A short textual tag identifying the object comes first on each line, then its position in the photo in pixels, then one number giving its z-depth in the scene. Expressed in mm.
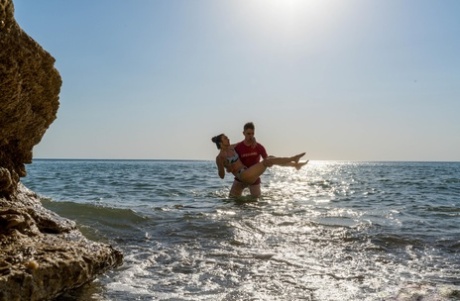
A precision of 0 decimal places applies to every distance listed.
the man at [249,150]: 10617
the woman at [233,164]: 10318
